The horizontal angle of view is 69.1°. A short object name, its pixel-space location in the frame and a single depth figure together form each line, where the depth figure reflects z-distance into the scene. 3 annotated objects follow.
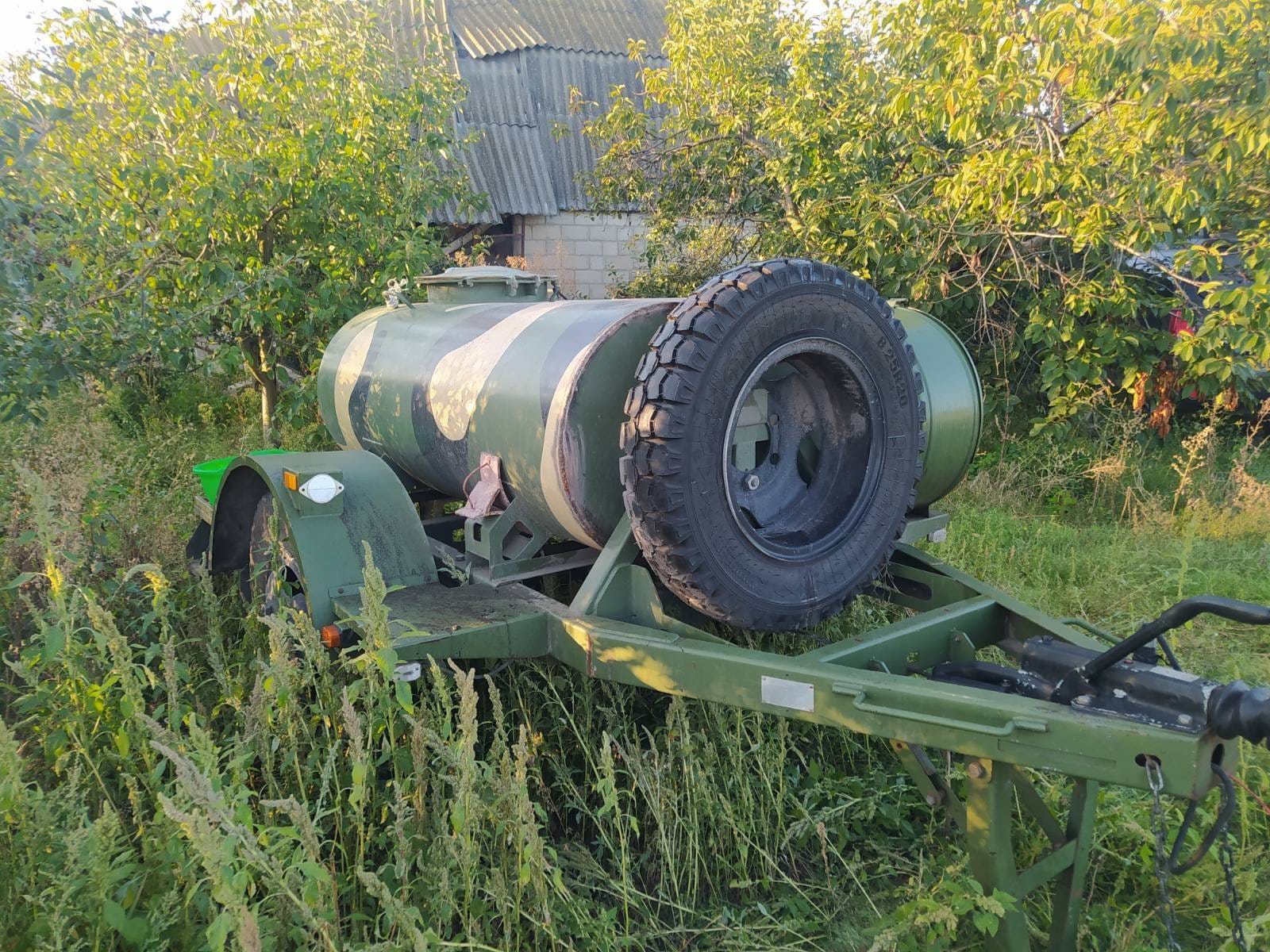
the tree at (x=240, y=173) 6.05
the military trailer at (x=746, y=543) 2.16
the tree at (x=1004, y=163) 4.91
